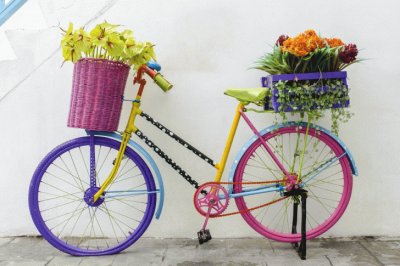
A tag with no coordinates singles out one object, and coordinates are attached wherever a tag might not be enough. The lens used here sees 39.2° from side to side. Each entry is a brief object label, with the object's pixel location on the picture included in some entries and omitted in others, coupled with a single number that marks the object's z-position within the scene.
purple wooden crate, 4.27
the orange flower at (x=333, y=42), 4.34
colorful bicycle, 4.58
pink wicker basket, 4.27
